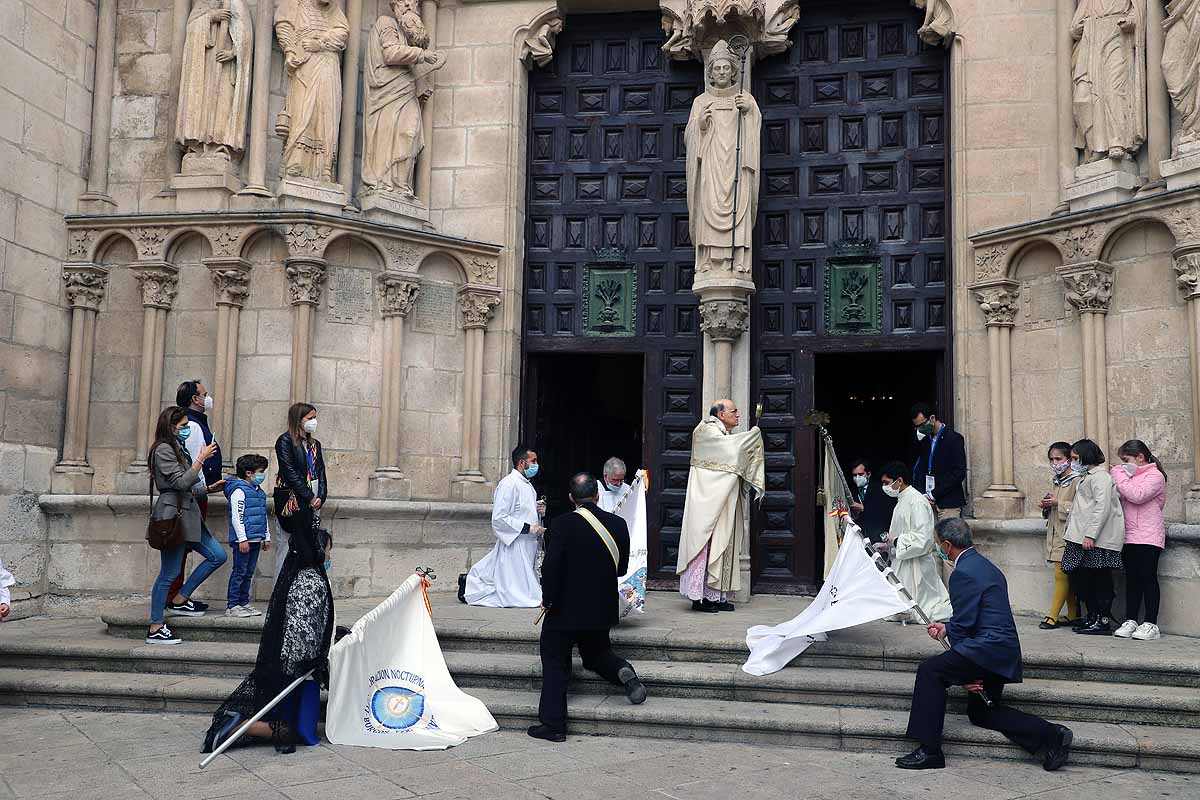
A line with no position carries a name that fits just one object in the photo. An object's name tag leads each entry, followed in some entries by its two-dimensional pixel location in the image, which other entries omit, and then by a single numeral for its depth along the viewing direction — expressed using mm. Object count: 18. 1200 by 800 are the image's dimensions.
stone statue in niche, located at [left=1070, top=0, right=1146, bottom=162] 10078
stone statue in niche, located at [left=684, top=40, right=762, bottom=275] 11445
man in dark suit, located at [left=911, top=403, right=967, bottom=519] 10242
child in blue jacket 9188
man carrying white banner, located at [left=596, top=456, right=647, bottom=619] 8828
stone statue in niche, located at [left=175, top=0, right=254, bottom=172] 11234
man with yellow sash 6957
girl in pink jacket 8539
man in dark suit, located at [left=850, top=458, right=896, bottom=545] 11353
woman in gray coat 8625
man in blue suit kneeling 6293
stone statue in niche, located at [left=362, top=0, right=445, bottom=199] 11617
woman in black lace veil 6457
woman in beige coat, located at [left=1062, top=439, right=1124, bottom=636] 8578
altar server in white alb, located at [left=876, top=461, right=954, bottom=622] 8992
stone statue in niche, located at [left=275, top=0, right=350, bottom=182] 11250
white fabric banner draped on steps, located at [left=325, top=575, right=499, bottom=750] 6723
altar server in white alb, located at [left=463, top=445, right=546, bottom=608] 10180
